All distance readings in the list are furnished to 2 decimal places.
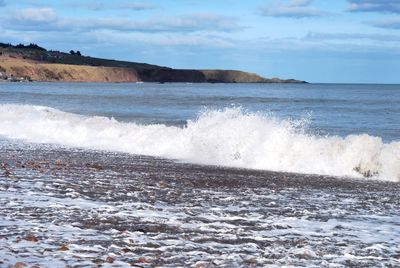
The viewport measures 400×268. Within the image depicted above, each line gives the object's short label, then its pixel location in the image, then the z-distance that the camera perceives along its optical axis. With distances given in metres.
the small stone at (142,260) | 15.71
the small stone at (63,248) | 16.42
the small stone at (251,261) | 16.03
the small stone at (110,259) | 15.60
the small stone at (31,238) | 17.13
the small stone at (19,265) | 14.58
